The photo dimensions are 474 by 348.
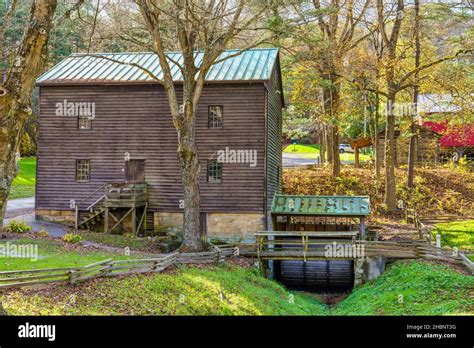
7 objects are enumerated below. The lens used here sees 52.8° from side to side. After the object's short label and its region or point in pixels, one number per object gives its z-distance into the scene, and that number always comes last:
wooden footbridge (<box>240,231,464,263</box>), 18.92
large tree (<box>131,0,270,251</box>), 17.28
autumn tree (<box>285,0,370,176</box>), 16.60
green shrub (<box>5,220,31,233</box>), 20.70
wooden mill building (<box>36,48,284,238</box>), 23.52
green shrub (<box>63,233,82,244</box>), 19.66
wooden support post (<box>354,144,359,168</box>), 38.58
